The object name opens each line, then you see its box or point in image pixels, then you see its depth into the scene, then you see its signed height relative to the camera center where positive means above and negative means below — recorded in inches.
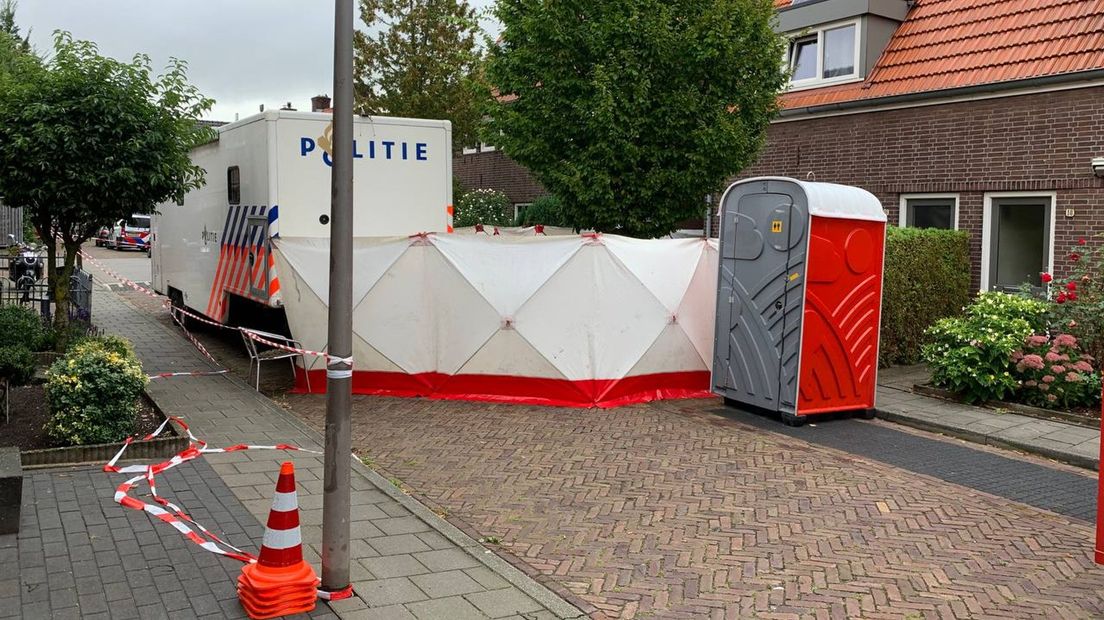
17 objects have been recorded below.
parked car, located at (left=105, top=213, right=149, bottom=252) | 1502.2 +9.6
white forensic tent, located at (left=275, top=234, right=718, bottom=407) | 374.0 -27.1
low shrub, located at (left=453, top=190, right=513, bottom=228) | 826.2 +34.5
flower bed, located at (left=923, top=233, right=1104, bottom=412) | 364.2 -37.2
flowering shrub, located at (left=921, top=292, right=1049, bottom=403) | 375.6 -36.3
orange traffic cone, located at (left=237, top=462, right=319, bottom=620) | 169.5 -60.2
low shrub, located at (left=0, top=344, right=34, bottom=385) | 296.5 -39.7
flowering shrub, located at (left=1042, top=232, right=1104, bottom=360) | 380.5 -17.8
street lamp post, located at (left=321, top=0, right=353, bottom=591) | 174.1 -16.2
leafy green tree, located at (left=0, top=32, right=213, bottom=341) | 361.1 +41.0
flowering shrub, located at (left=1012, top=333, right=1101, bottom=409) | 361.4 -45.4
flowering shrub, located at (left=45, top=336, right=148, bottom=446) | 269.4 -45.3
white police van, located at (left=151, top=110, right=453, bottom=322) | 399.2 +27.6
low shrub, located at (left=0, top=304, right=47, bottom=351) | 374.0 -36.1
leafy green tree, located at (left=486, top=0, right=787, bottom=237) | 436.1 +74.5
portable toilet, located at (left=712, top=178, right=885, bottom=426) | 347.9 -16.0
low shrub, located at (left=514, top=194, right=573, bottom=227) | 741.8 +29.0
